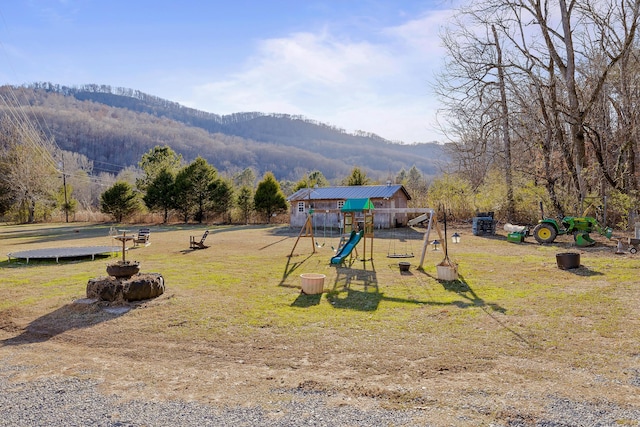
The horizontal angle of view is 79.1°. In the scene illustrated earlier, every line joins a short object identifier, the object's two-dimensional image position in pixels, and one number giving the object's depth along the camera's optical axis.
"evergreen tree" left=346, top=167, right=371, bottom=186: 33.09
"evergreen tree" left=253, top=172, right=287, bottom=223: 32.84
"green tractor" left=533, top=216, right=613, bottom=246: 13.71
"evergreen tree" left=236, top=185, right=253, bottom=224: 33.53
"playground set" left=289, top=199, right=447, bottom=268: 10.44
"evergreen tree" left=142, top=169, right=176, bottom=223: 33.66
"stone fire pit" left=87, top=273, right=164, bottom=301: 7.15
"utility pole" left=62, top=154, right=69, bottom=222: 38.66
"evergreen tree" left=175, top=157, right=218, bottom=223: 33.41
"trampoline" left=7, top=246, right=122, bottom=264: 12.44
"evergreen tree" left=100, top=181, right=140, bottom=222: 34.75
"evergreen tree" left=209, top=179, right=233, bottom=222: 33.63
